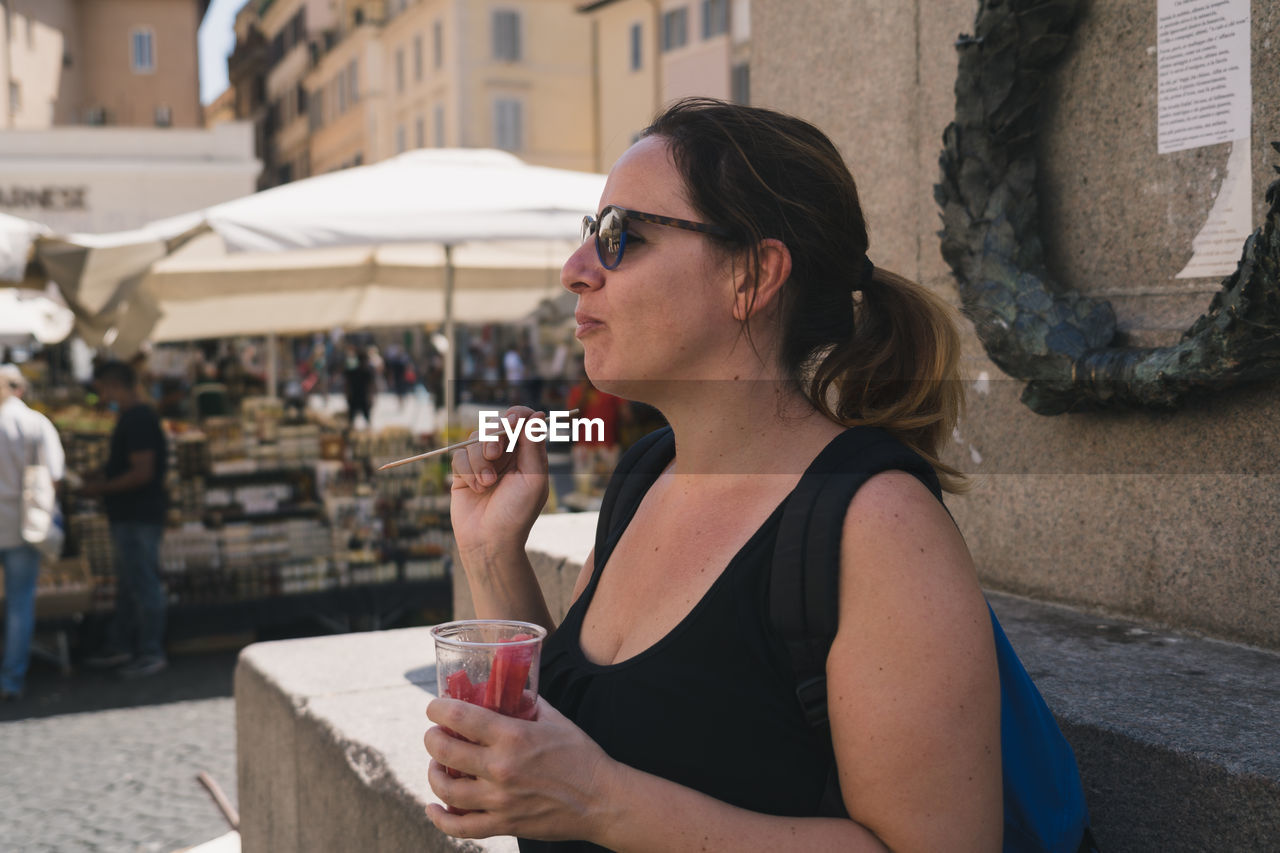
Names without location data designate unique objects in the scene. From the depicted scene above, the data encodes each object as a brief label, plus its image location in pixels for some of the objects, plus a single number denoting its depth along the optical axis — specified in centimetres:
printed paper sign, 230
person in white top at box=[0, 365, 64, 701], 677
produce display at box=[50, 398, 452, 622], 796
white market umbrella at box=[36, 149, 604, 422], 643
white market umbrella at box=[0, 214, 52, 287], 646
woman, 123
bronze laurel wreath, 249
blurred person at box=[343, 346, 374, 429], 2045
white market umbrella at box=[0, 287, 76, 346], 1141
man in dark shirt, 745
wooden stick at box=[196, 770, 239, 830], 408
